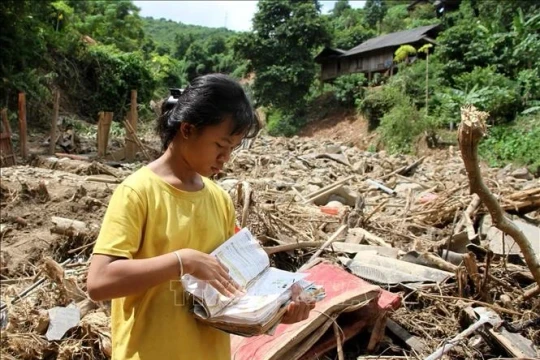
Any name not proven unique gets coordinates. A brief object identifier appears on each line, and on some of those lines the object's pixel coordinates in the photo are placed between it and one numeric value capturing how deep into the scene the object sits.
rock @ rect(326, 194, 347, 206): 6.53
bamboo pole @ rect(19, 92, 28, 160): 10.46
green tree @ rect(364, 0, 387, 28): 38.06
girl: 1.22
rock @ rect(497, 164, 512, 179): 8.83
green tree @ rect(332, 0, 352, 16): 51.52
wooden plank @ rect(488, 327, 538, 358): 2.70
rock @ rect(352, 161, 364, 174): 10.22
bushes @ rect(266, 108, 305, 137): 25.47
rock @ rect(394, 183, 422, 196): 7.77
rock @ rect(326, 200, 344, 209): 6.00
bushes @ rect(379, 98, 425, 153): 15.56
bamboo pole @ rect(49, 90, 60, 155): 10.99
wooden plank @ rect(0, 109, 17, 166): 9.89
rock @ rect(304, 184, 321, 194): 7.18
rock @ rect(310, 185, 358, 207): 6.52
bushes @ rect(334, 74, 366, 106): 24.31
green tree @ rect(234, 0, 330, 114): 26.36
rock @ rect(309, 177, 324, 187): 7.95
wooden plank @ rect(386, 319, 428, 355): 2.92
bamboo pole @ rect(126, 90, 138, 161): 10.84
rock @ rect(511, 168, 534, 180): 9.09
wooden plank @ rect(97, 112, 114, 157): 11.23
